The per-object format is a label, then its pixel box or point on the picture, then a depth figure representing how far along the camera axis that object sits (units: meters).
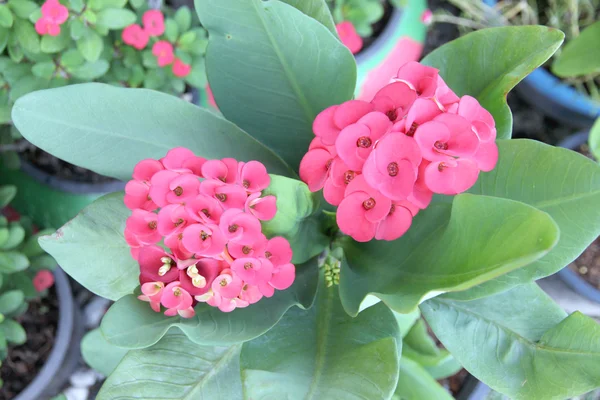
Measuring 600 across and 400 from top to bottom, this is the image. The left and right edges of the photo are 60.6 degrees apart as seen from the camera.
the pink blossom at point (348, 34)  1.52
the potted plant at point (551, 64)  1.71
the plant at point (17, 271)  1.08
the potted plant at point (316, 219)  0.56
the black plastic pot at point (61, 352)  1.31
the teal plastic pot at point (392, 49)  1.69
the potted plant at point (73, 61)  1.11
